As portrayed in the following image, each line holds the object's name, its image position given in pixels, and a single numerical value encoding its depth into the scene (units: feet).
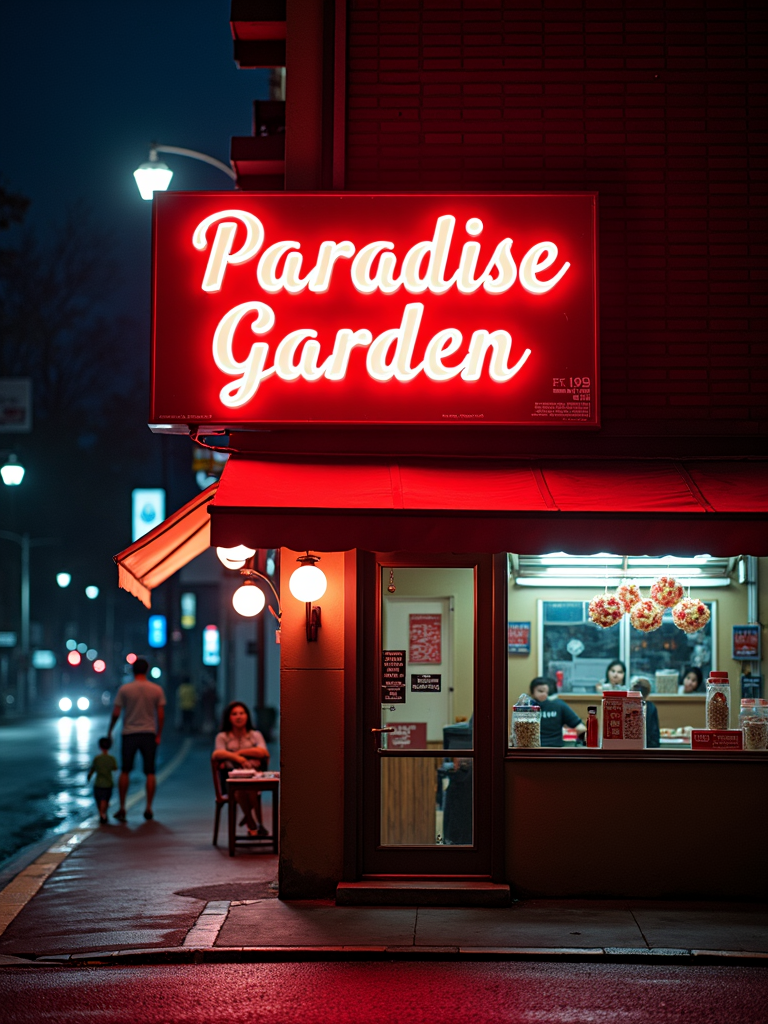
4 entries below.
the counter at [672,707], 35.42
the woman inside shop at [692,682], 38.65
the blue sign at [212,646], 141.79
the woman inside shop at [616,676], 39.22
